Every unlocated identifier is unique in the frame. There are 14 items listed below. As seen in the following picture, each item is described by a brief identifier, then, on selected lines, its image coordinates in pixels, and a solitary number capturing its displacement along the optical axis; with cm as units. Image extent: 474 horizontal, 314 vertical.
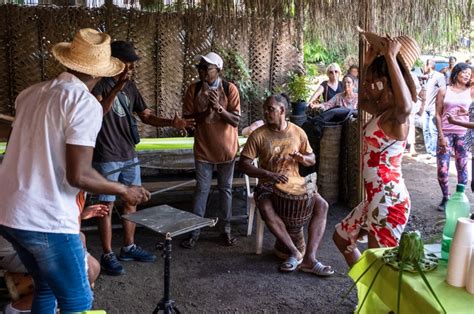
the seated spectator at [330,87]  764
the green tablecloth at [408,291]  194
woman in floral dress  298
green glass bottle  248
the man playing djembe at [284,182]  428
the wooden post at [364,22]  505
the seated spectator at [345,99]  698
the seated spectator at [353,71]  764
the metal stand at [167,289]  284
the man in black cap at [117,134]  393
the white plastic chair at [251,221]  470
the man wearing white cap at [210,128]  472
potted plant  758
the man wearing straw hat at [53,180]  220
